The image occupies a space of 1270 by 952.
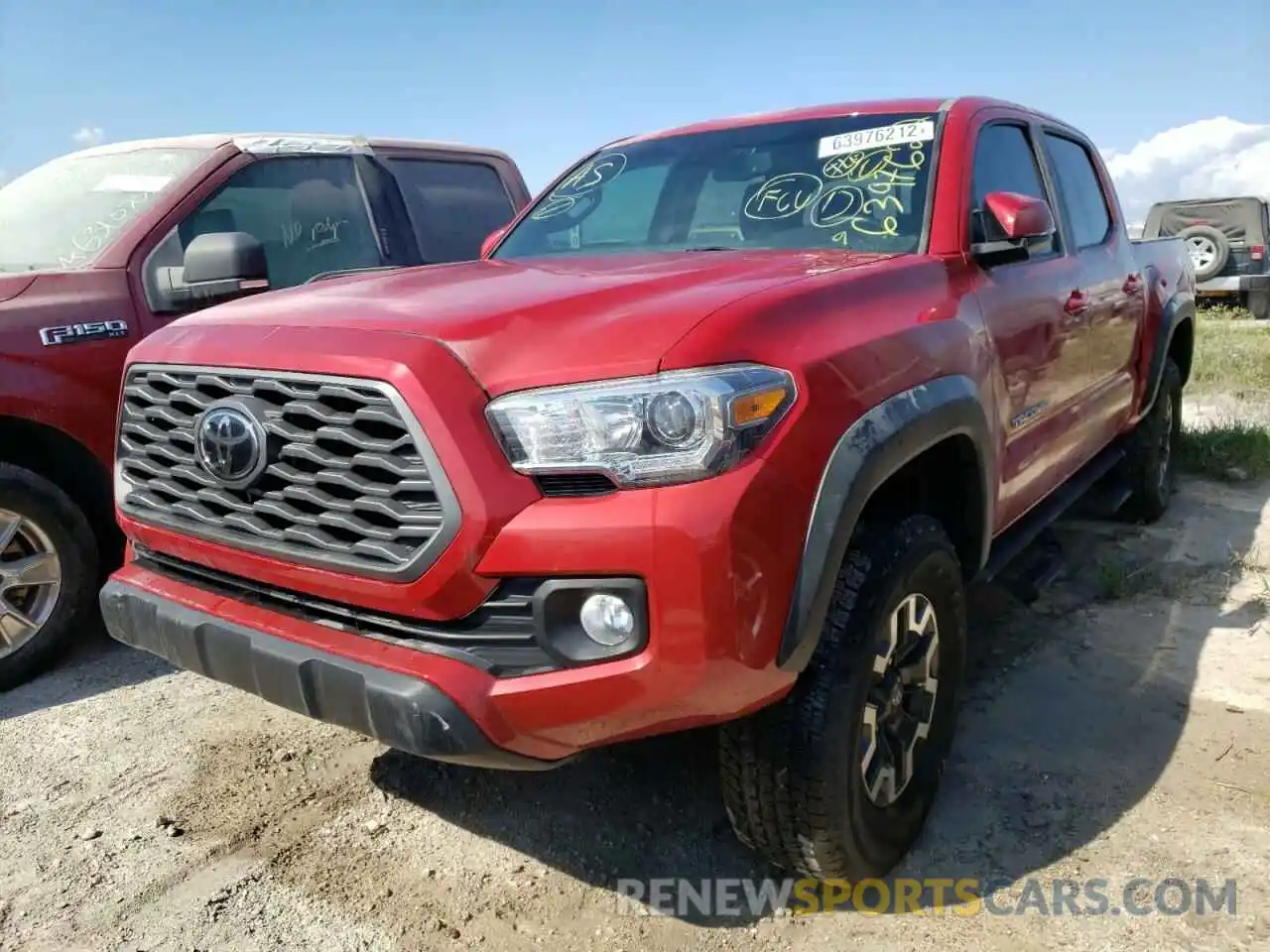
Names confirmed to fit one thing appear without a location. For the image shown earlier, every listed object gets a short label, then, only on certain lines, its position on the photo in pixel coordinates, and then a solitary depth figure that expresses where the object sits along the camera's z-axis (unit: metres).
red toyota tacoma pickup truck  1.82
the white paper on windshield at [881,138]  3.02
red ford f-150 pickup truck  3.39
